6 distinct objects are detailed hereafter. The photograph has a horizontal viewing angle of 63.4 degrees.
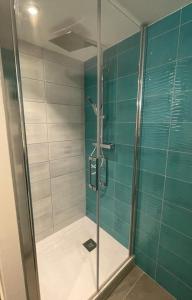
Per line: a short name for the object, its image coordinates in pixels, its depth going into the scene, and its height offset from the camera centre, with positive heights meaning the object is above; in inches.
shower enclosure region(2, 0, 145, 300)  49.9 -3.5
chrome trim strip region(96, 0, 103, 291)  47.7 +12.3
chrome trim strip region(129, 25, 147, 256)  51.0 -7.5
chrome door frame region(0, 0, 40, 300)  23.7 -1.8
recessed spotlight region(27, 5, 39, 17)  42.0 +31.2
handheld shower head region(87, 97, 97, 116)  67.1 +9.0
